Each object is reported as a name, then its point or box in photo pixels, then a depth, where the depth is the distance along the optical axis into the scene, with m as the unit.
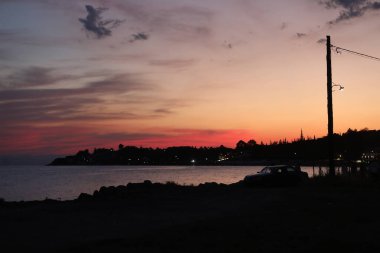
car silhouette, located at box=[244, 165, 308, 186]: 32.44
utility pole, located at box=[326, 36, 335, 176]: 33.50
